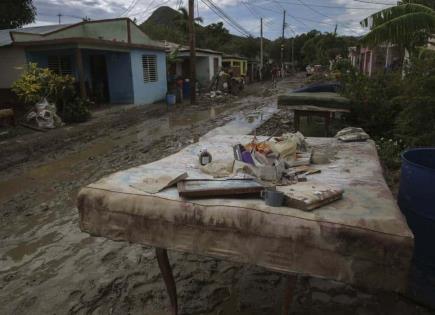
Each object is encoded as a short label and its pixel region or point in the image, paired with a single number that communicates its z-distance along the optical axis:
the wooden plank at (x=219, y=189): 2.26
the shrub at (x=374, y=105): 7.79
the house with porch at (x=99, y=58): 13.20
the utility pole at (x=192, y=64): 17.84
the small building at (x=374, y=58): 18.62
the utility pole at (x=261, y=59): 39.09
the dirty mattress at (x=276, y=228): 1.86
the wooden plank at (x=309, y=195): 2.07
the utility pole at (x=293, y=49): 67.97
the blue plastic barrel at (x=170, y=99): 18.16
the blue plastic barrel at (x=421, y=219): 2.55
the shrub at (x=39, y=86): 11.30
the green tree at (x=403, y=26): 6.39
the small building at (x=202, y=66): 25.05
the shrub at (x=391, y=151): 5.80
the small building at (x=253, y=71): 37.75
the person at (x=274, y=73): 39.00
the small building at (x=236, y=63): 32.84
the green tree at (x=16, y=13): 17.70
